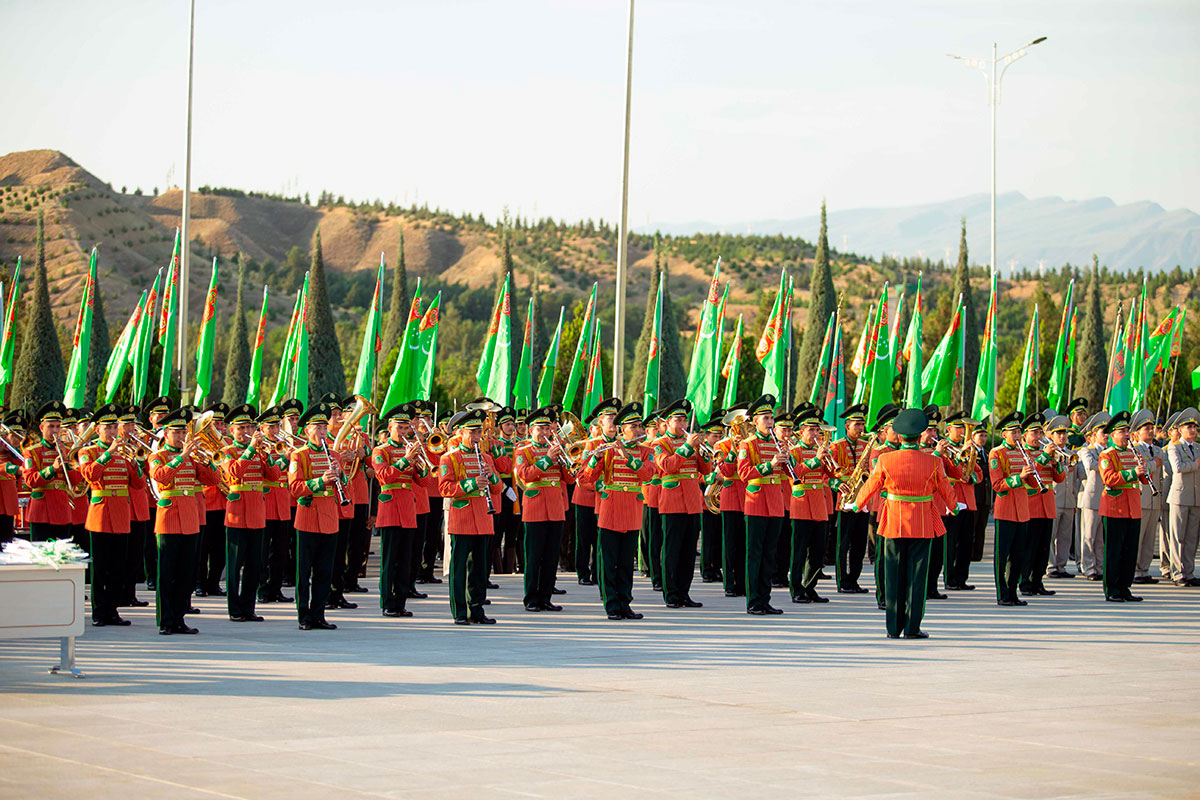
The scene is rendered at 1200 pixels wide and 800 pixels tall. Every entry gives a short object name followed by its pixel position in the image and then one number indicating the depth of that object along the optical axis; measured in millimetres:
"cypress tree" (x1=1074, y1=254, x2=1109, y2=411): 51250
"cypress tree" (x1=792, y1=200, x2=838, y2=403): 48125
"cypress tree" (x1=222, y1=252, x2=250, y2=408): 55062
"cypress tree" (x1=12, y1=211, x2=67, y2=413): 41688
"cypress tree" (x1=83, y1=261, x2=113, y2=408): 43769
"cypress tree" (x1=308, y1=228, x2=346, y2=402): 47812
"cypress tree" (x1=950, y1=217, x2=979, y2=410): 42812
